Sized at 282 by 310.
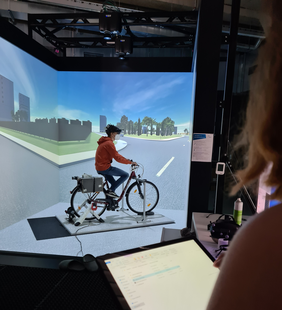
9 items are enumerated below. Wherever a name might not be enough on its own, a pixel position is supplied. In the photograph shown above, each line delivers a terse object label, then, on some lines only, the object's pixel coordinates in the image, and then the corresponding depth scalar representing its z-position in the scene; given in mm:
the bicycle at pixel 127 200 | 4090
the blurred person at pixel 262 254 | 305
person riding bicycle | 4262
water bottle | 1662
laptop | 617
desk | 1537
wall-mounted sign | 2780
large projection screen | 4965
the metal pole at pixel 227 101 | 2459
